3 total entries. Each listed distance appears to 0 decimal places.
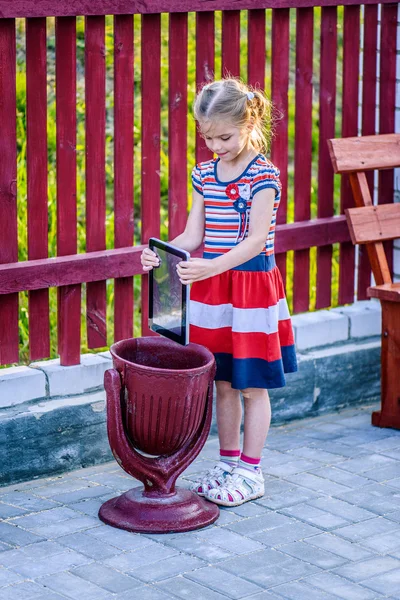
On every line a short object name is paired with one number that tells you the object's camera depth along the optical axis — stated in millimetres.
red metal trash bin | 5406
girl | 5593
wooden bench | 7267
